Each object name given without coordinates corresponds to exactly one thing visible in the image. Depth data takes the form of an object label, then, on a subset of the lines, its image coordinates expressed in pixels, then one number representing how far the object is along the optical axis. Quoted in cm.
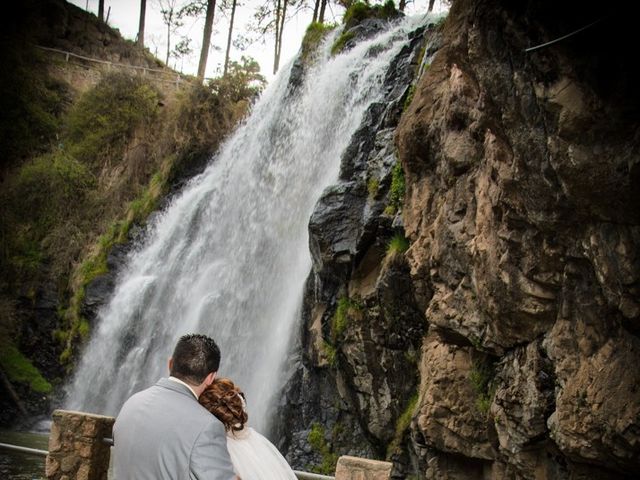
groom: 260
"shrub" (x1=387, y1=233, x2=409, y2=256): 948
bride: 277
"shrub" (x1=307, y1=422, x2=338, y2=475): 1012
